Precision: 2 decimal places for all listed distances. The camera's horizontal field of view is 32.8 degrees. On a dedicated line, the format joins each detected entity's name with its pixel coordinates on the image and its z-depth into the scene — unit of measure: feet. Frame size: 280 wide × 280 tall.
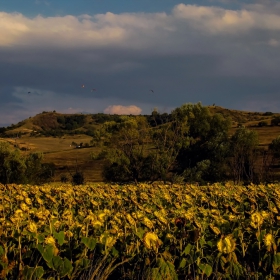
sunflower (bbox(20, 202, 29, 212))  27.66
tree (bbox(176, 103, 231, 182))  223.51
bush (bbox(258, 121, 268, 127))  359.46
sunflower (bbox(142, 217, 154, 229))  20.17
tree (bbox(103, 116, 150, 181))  211.00
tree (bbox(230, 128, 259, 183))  162.14
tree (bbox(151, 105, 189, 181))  204.33
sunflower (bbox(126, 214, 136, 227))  21.09
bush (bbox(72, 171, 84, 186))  178.33
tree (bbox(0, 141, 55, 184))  187.42
